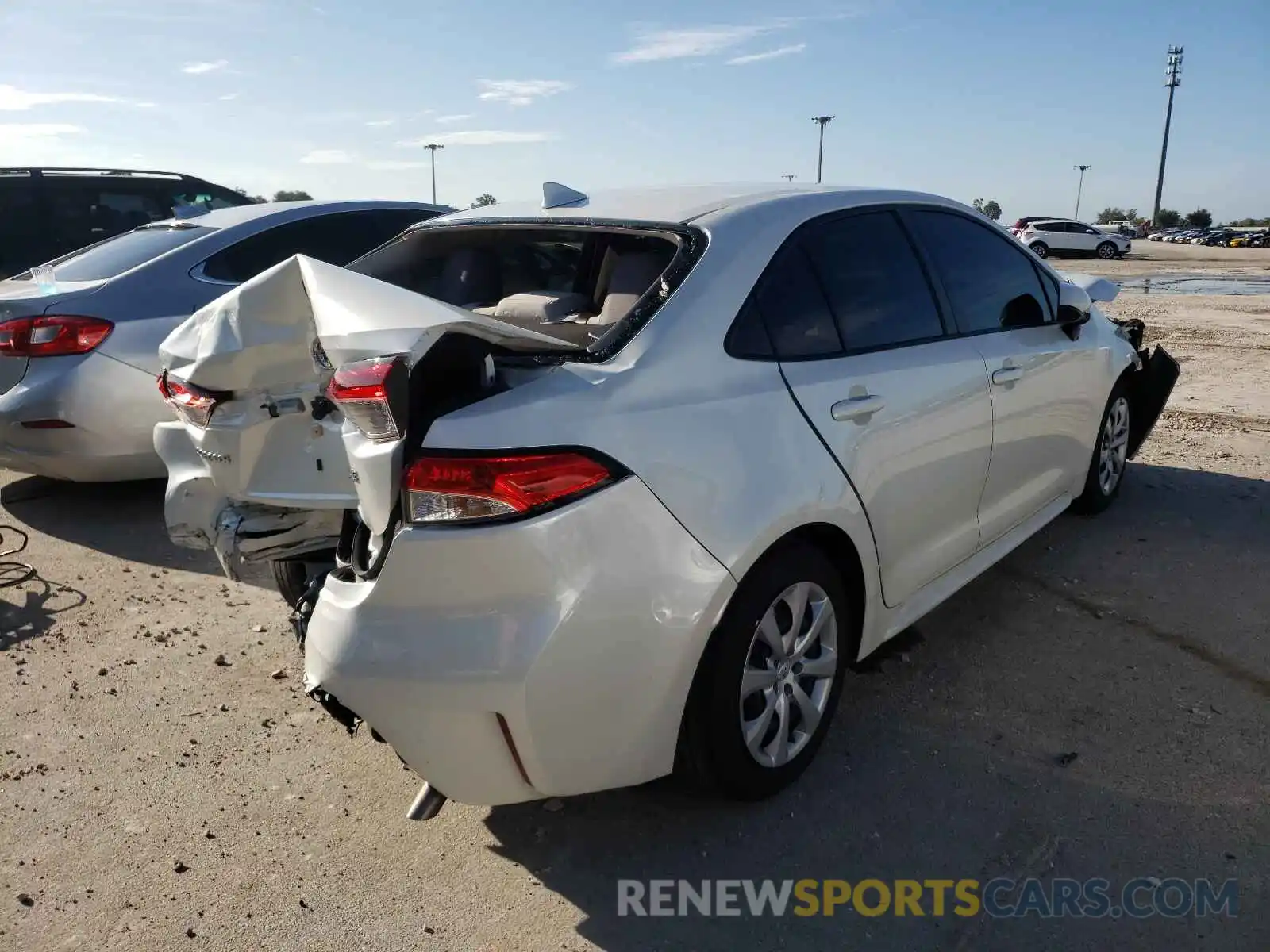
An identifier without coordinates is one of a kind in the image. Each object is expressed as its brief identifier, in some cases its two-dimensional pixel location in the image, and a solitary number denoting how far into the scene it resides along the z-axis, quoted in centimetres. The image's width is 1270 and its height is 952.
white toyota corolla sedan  215
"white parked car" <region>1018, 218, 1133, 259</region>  3706
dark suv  932
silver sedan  496
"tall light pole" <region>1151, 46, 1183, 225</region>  7388
